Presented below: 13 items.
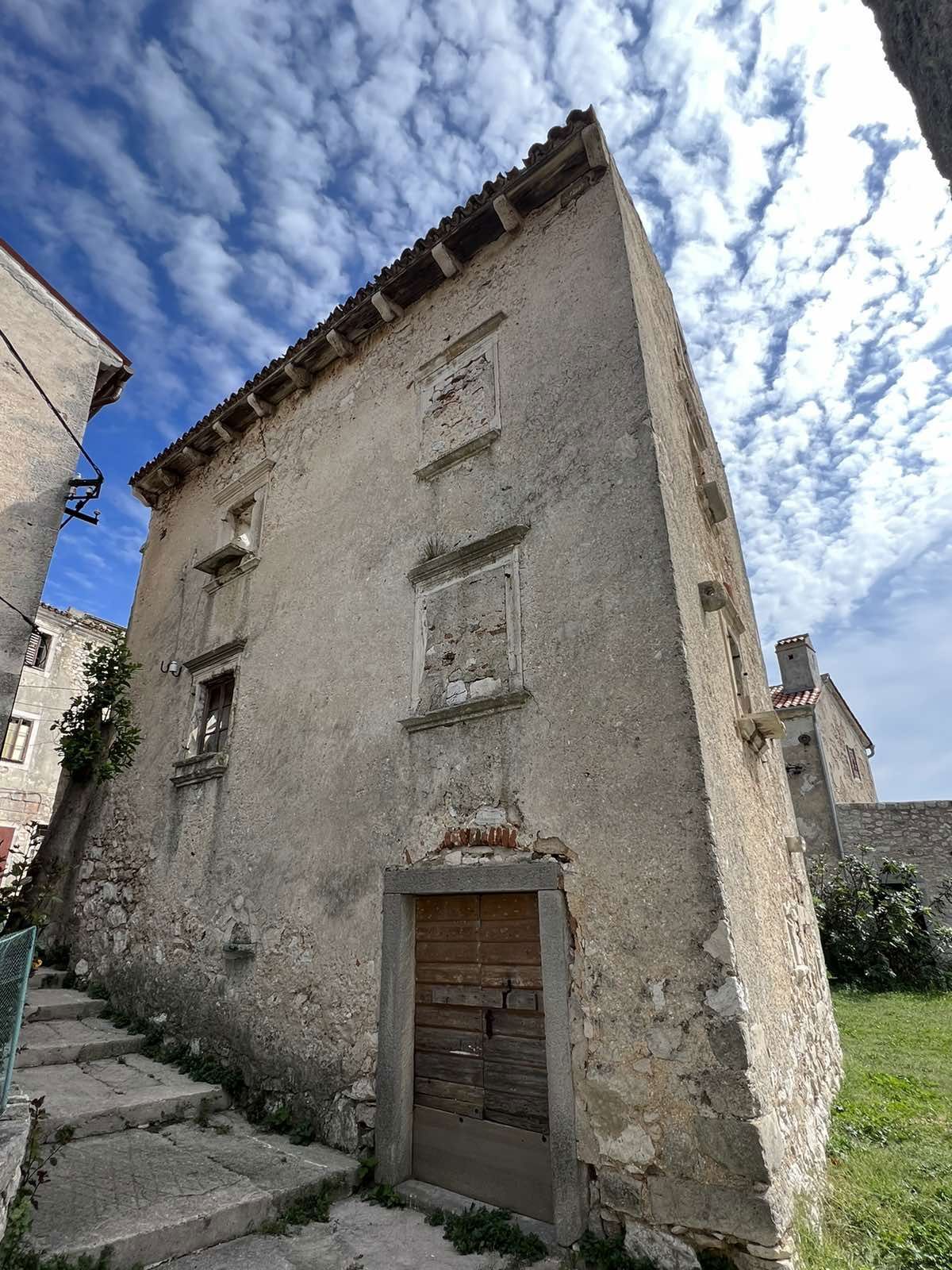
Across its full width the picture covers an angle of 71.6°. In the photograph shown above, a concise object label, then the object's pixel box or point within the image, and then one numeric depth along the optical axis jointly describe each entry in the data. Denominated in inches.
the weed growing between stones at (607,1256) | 137.8
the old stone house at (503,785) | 152.5
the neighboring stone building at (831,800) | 525.7
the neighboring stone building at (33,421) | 301.9
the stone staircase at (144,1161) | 143.2
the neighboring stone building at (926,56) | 54.0
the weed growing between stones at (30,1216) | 125.6
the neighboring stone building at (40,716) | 717.3
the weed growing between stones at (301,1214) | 157.5
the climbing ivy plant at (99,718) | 364.2
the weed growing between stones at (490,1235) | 147.2
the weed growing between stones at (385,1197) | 174.1
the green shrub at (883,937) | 447.8
